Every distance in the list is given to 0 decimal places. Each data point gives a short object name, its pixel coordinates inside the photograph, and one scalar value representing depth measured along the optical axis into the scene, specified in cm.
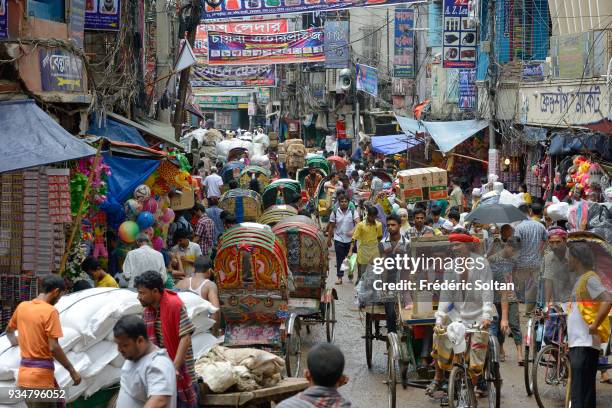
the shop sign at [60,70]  1309
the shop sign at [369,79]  4075
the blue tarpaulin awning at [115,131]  1572
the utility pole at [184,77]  2122
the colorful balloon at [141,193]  1474
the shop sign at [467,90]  2891
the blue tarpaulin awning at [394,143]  3331
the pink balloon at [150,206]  1491
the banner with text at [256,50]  3547
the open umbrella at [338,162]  3547
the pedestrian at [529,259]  1203
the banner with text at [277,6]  2569
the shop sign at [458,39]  2666
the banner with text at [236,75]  4153
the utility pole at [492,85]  2419
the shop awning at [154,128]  1675
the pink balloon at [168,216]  1576
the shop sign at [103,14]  1591
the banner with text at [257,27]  3688
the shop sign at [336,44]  3816
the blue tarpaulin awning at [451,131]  2711
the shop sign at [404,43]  3678
